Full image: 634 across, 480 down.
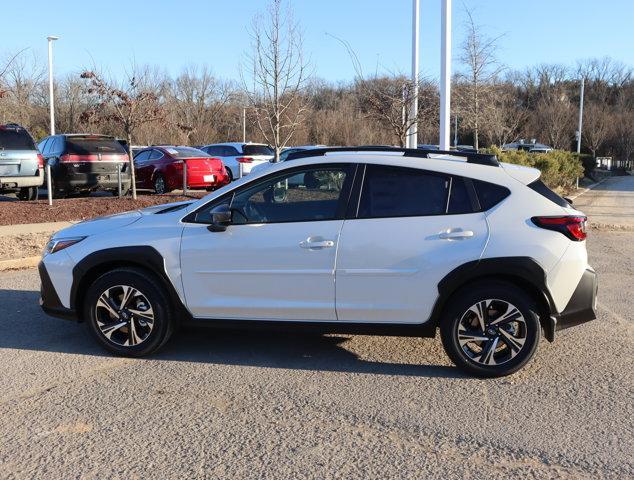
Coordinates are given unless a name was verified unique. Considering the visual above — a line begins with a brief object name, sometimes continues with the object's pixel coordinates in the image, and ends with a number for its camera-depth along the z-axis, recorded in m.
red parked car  16.80
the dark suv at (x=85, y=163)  15.10
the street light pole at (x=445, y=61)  12.53
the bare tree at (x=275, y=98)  15.04
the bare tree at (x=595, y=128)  50.56
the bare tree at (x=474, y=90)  20.27
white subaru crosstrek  4.46
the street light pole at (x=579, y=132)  41.51
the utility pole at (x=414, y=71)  15.35
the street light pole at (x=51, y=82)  27.69
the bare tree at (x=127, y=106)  14.57
